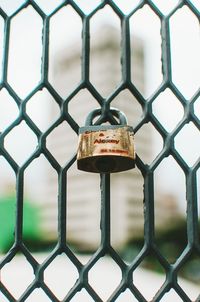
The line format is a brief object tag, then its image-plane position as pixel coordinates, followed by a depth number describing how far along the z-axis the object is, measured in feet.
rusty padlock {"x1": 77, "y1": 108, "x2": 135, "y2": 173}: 1.49
